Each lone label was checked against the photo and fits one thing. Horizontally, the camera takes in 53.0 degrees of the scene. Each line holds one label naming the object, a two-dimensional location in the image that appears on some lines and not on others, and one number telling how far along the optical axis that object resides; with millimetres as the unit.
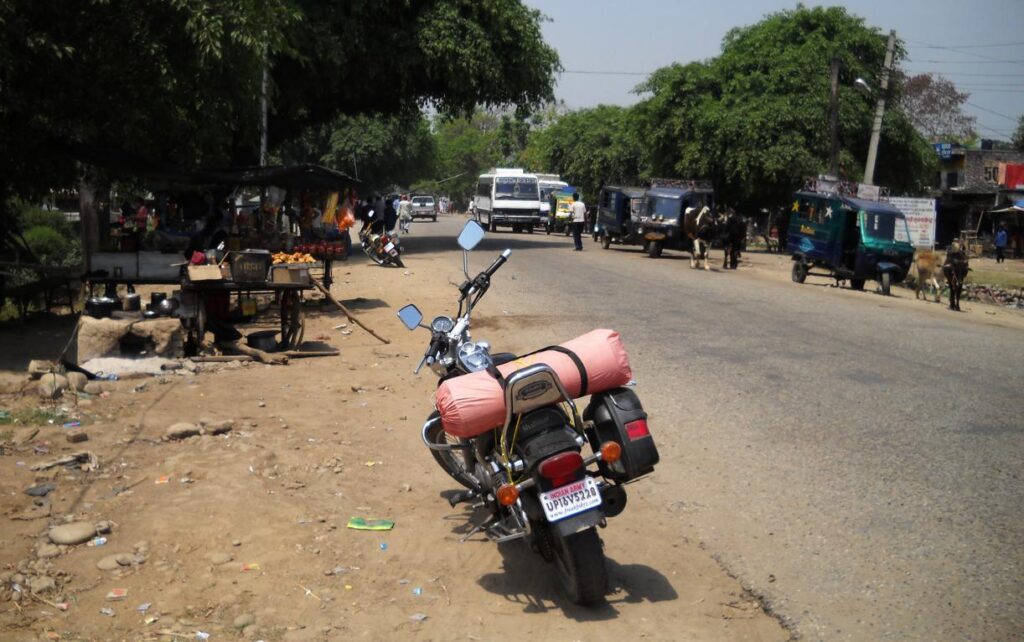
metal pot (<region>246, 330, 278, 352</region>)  11992
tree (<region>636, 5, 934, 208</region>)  38250
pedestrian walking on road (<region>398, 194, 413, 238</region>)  38625
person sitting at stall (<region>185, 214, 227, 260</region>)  15809
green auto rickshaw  22812
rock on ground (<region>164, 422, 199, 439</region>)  7602
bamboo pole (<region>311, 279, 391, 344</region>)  12233
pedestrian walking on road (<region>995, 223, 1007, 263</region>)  41841
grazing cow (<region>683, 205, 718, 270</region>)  25812
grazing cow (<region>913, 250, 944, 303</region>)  22639
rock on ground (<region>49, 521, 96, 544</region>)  5531
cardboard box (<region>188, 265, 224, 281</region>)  11652
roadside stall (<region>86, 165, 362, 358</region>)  11922
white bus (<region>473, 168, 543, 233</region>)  46656
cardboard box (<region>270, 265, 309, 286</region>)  12352
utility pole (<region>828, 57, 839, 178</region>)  32281
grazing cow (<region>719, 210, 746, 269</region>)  27656
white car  65188
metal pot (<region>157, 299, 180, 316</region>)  11891
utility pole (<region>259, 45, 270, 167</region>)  22702
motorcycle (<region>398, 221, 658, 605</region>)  4699
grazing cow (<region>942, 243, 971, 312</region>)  20562
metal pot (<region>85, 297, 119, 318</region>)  11602
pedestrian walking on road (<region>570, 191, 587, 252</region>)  32500
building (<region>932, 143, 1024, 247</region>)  47656
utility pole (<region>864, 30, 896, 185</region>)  30062
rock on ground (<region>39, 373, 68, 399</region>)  8672
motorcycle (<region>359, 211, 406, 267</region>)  23891
